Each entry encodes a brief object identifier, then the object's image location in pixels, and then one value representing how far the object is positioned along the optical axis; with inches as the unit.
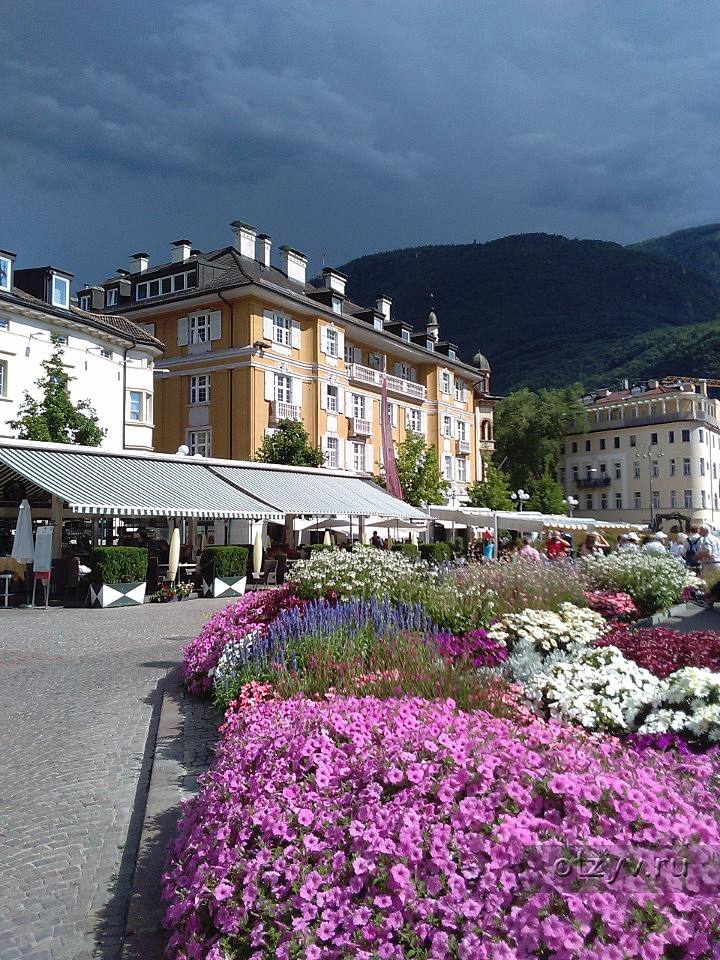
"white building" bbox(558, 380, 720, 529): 3275.1
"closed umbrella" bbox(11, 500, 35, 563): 686.5
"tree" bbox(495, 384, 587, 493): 3398.1
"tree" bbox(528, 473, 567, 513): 2979.8
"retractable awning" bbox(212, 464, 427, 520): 940.6
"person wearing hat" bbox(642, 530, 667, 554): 627.6
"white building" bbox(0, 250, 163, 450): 1178.0
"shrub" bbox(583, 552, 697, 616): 492.4
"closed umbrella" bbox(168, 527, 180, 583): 749.9
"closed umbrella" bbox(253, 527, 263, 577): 816.9
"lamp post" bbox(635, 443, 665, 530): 3371.6
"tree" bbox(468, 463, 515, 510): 2065.7
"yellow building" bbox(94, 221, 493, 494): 1499.8
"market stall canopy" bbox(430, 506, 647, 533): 1100.5
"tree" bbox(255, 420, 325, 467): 1384.1
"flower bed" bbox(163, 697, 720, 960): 85.1
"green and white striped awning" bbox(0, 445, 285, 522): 700.0
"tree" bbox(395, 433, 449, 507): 1633.9
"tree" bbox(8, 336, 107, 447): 1095.6
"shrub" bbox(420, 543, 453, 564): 1051.3
